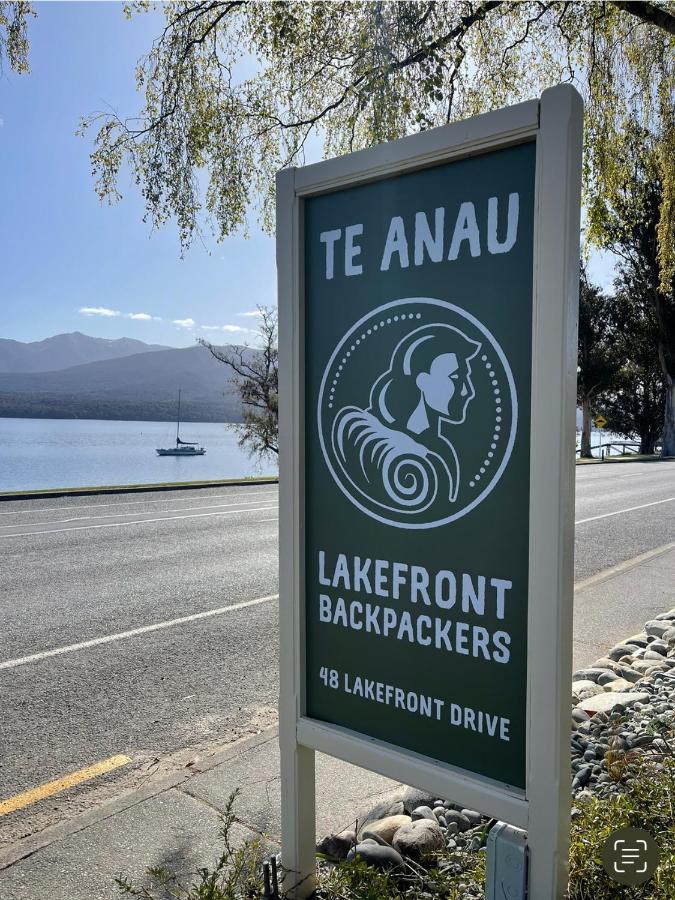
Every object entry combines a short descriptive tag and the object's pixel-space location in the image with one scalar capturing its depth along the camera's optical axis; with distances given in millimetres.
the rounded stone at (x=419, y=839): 2703
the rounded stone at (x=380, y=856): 2605
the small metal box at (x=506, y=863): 2016
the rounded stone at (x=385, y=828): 2830
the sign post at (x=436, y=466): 1952
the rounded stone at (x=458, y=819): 2988
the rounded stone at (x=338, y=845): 2816
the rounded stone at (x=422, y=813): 3005
